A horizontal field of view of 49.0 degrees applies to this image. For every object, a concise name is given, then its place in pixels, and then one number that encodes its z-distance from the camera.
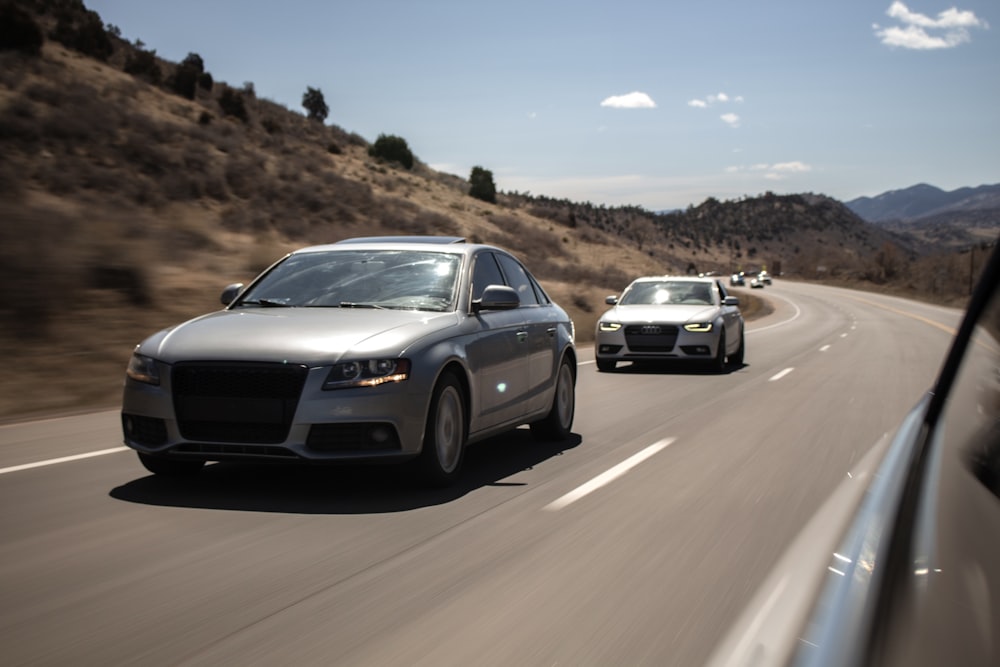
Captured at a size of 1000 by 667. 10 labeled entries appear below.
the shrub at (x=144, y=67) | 50.56
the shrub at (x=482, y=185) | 88.81
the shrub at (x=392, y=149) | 79.50
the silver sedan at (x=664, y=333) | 17.53
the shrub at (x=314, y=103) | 81.62
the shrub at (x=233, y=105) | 54.72
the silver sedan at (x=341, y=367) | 6.39
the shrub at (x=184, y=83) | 52.32
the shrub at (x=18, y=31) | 39.84
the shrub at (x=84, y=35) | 47.09
